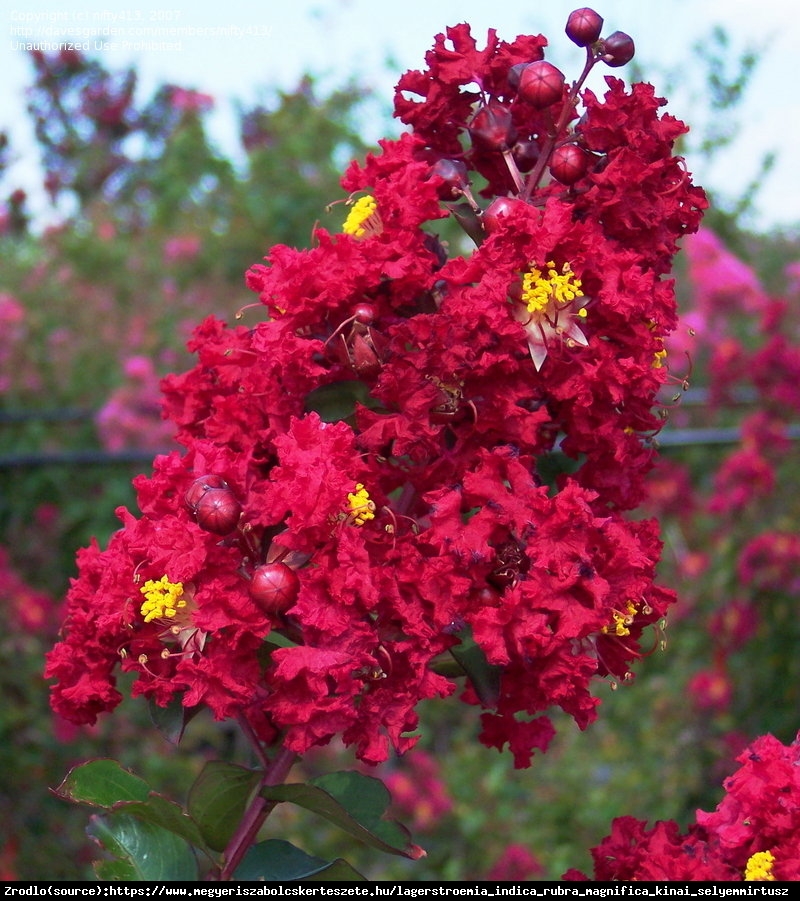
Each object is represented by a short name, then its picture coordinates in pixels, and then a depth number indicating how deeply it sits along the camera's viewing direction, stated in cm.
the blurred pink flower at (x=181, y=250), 552
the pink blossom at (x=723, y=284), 441
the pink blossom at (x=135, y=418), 396
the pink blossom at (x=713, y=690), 321
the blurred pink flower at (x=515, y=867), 277
